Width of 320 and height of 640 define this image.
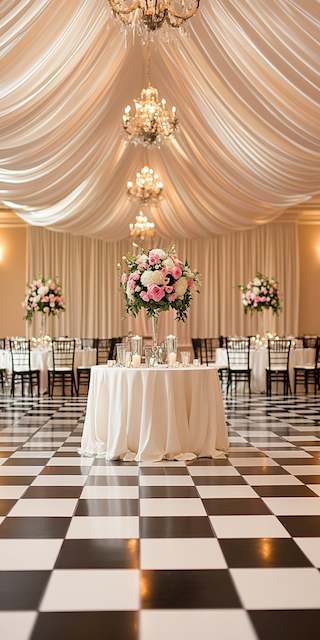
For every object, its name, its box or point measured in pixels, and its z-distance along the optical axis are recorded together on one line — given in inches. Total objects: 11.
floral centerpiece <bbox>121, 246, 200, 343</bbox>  259.8
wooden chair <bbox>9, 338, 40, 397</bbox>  489.1
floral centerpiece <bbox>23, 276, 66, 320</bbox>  511.2
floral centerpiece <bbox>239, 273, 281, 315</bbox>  522.3
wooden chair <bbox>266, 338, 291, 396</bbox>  501.5
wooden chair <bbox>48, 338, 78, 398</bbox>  498.5
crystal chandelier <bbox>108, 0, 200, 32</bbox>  224.5
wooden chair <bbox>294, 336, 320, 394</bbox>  509.5
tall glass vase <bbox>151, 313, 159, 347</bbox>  268.5
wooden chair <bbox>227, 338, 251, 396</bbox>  502.3
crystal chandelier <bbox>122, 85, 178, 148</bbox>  368.8
